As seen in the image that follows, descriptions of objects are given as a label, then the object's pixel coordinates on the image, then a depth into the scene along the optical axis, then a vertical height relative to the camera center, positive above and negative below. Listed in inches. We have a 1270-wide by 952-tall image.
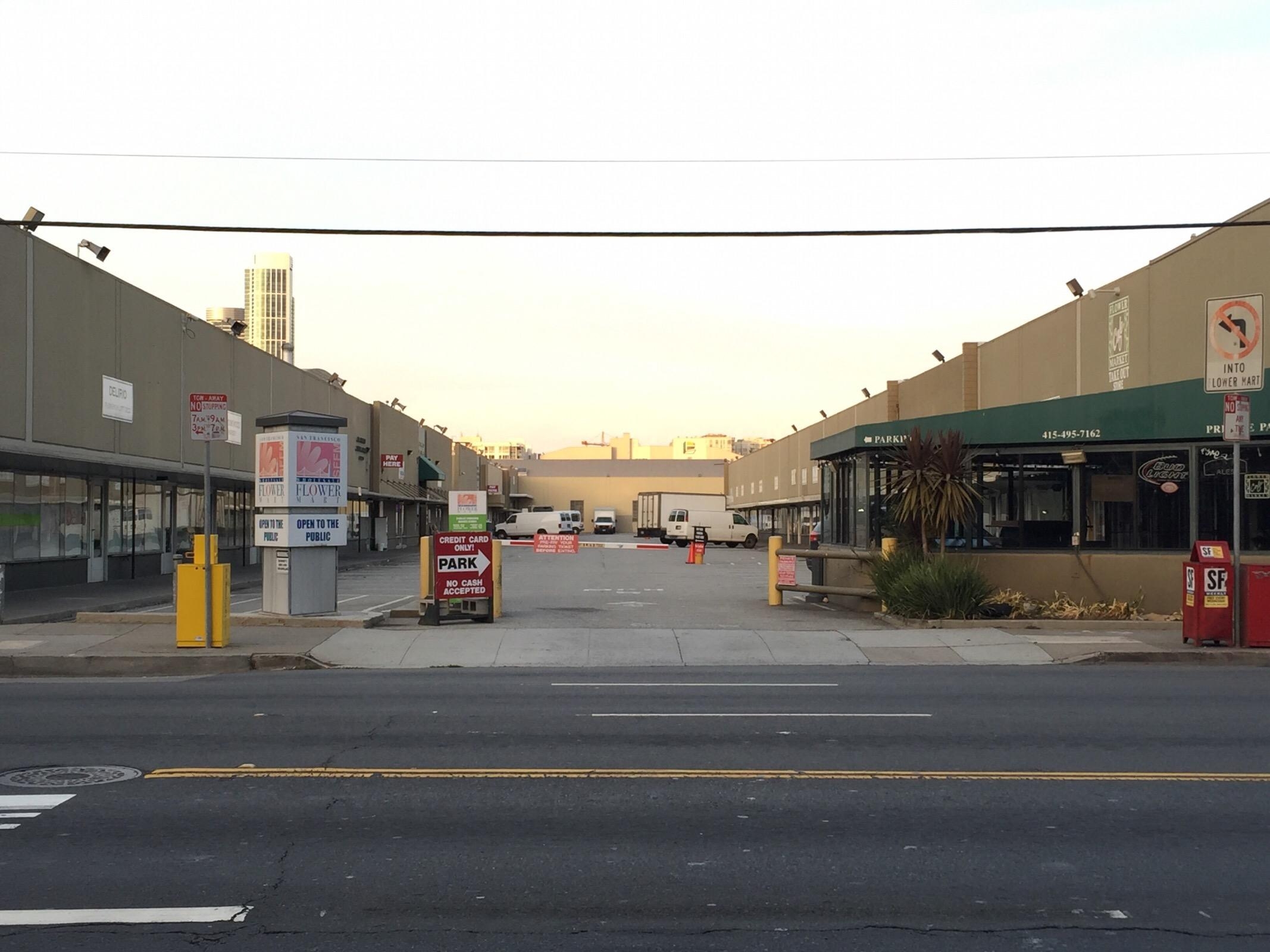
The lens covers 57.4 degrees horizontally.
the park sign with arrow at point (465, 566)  759.1 -47.7
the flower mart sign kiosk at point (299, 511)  740.0 -11.4
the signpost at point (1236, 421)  634.2 +40.1
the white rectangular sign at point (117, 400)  1054.4 +86.0
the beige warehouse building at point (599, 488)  4977.9 +21.0
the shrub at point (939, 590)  768.9 -64.6
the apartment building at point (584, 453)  7357.3 +254.4
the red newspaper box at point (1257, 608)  646.5 -63.6
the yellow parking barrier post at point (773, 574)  916.0 -64.1
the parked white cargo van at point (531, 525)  3142.2 -86.7
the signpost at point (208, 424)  621.0 +37.4
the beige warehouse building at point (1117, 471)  788.6 +17.1
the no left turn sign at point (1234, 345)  635.5 +82.8
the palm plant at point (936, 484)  817.5 +6.7
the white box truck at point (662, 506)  2849.4 -31.5
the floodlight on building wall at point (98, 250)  1023.6 +214.7
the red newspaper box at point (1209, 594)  645.9 -56.0
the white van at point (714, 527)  2706.7 -79.1
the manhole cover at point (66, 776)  338.0 -84.6
